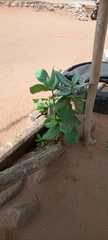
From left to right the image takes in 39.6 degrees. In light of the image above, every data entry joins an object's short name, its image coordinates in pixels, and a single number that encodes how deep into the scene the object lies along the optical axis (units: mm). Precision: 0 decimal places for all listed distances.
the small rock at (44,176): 1319
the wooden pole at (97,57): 1079
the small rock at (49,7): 5564
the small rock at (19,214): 1120
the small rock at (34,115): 1757
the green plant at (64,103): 1198
